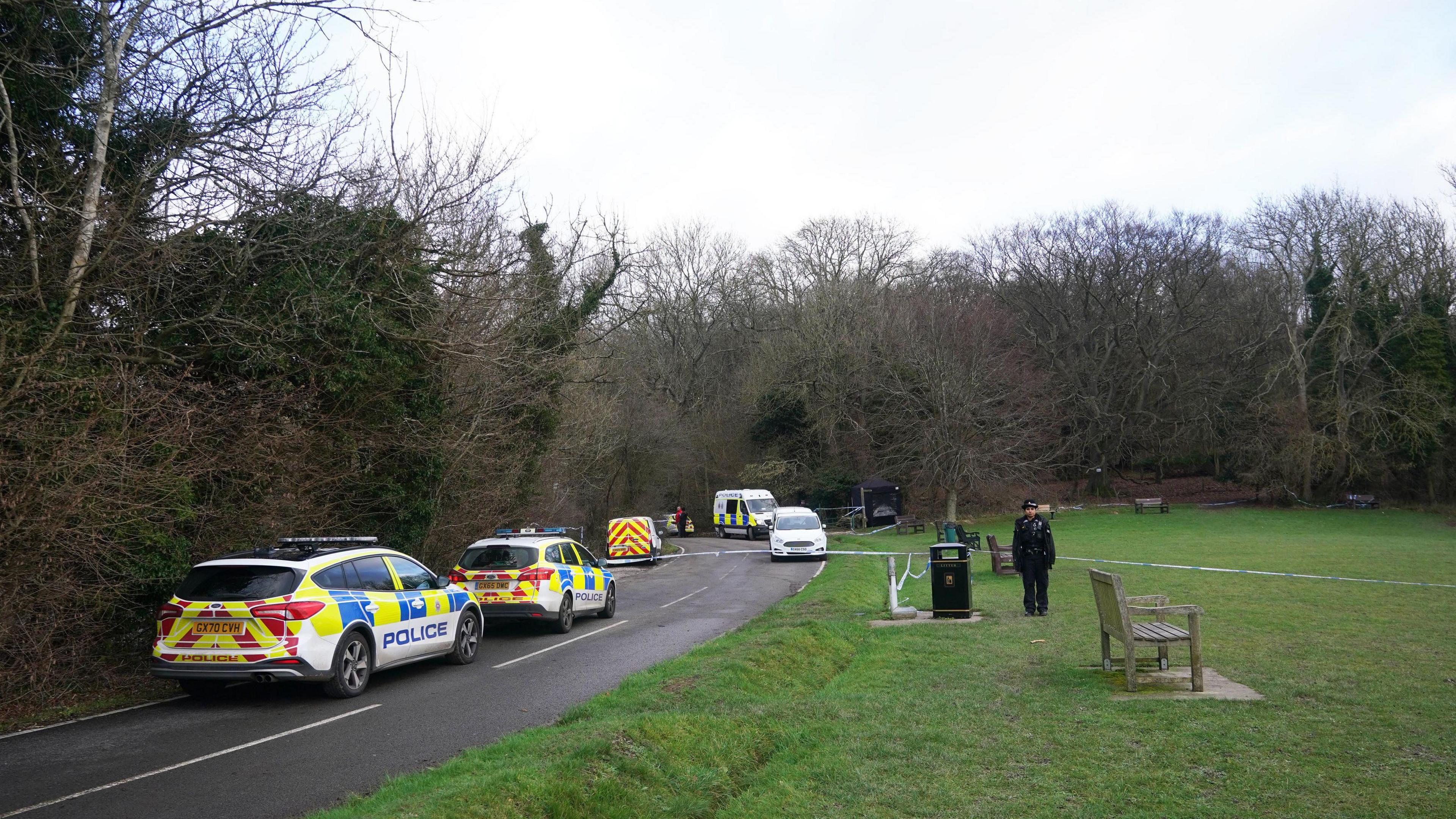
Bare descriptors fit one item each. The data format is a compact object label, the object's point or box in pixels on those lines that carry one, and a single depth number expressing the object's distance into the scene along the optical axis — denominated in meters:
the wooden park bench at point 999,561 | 22.50
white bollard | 14.97
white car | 33.03
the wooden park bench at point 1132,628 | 8.55
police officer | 14.47
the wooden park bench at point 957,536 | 24.09
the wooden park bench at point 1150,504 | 48.28
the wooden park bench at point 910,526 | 44.81
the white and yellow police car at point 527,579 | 15.44
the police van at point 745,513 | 46.25
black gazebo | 49.75
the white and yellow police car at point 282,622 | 9.48
